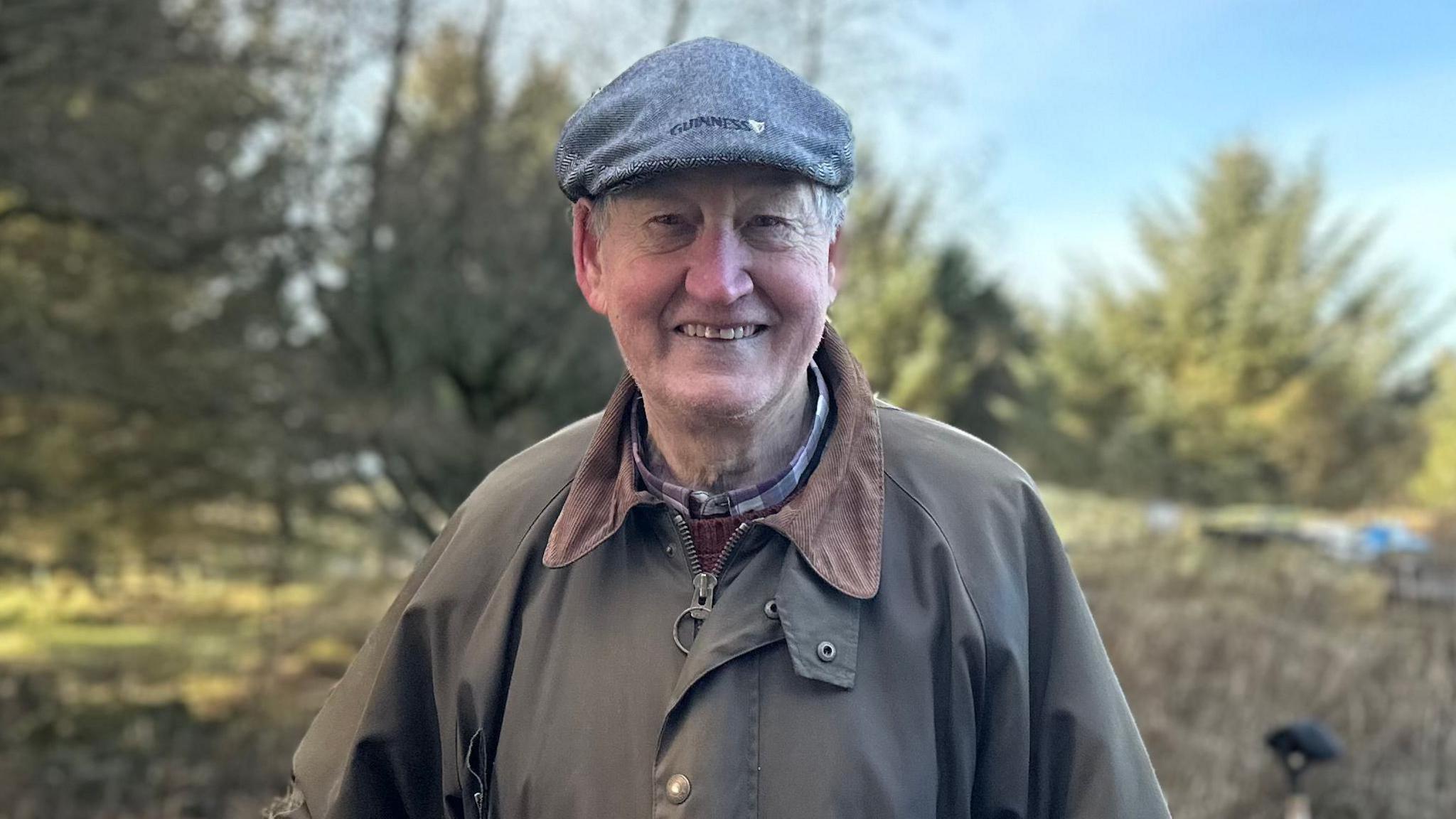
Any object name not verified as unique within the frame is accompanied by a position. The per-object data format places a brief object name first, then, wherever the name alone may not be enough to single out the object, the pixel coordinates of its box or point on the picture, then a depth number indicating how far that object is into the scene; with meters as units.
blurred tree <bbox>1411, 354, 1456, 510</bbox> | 16.67
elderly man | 1.58
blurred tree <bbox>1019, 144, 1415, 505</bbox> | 17.08
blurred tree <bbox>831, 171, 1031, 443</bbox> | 13.39
